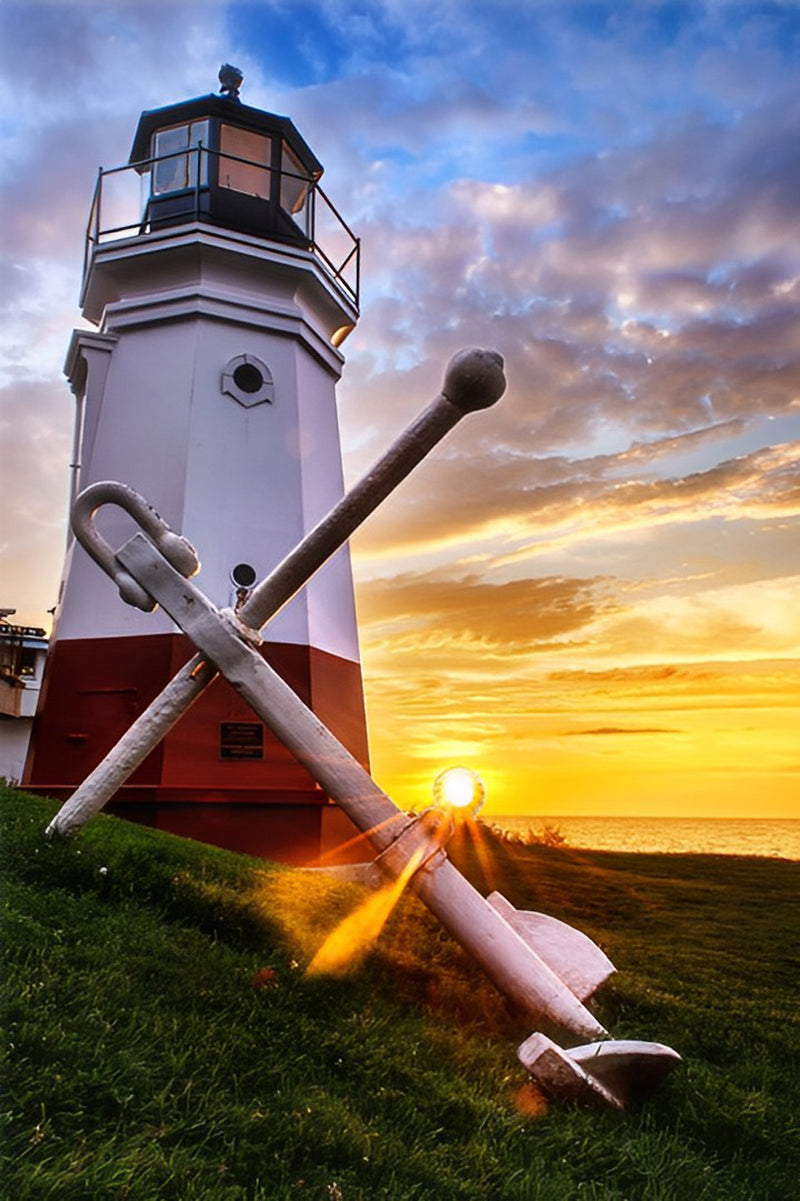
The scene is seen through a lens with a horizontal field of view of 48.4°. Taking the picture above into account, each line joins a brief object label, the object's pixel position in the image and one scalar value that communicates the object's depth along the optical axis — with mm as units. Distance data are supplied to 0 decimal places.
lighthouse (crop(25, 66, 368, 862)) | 10000
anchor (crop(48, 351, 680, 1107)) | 4180
